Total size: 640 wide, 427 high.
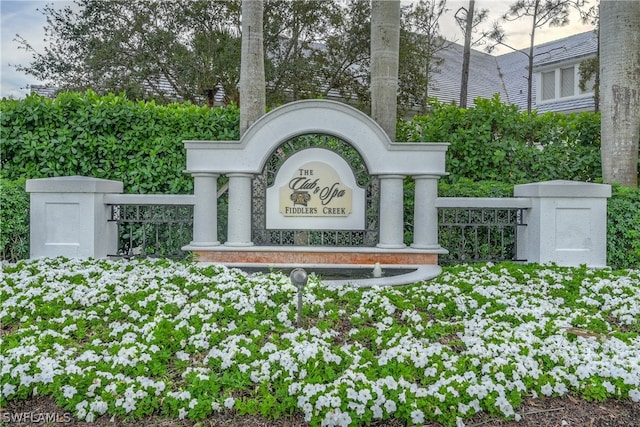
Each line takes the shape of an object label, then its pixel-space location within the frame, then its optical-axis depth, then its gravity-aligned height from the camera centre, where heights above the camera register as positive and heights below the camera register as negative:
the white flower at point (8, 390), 2.75 -1.07
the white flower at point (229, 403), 2.62 -1.07
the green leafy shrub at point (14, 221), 5.92 -0.16
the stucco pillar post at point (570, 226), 5.99 -0.14
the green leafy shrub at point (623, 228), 6.12 -0.16
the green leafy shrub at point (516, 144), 7.12 +1.09
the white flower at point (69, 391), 2.68 -1.05
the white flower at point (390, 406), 2.58 -1.07
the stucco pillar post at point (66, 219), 5.95 -0.13
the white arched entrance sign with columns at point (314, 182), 6.14 +0.40
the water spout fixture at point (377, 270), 5.83 -0.73
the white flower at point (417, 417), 2.54 -1.10
